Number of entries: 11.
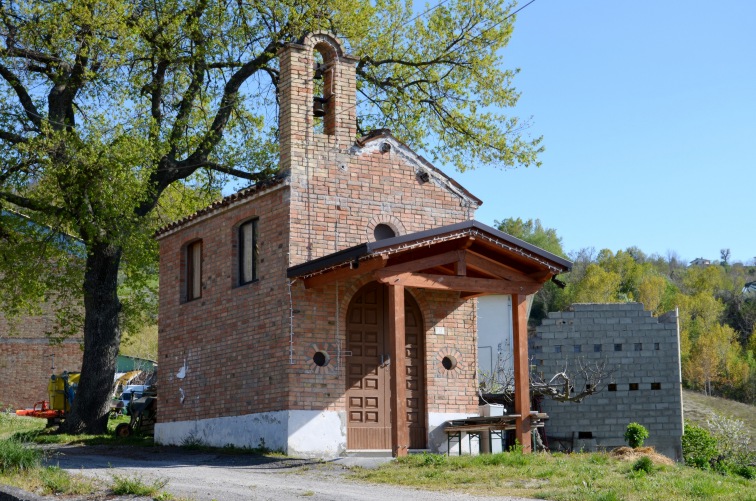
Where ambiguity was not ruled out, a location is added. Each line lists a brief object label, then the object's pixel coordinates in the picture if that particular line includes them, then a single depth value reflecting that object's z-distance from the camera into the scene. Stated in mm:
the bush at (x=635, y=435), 18781
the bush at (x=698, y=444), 26547
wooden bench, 17077
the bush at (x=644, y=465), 13695
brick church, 16969
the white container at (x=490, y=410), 19469
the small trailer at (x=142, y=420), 23469
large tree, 22109
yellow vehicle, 26900
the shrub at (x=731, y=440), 26734
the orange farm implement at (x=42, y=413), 27234
